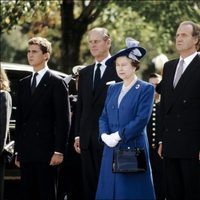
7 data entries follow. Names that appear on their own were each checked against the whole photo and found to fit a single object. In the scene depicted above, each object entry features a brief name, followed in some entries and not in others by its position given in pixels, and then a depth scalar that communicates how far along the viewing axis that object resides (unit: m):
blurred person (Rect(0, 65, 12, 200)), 16.77
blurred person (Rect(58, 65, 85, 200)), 18.45
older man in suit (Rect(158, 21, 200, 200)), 15.07
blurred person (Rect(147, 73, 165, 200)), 21.09
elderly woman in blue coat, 14.77
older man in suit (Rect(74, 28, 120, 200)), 16.89
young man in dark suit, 16.69
